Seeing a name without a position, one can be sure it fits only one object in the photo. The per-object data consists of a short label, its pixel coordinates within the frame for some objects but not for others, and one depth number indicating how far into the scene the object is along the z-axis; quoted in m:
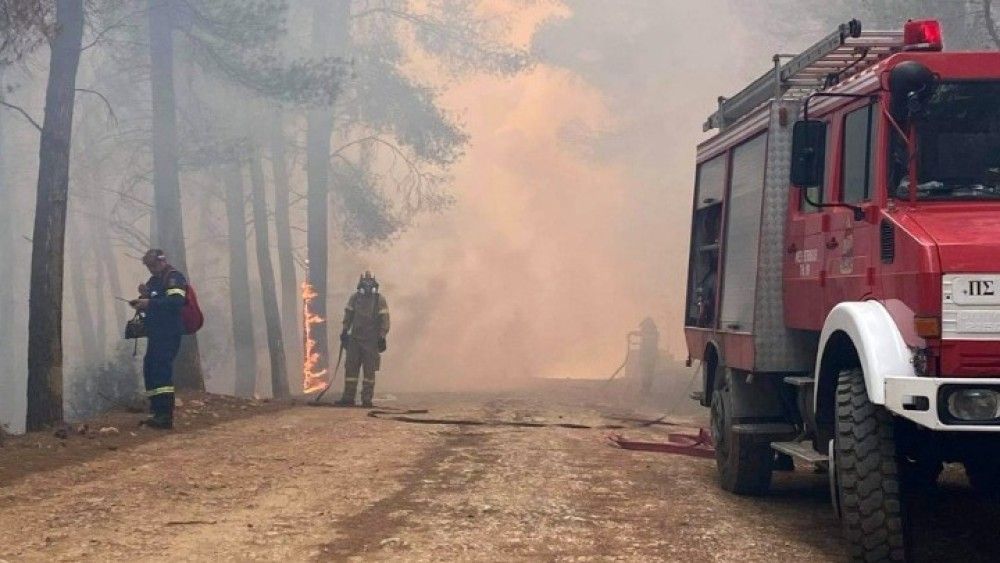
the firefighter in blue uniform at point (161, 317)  13.19
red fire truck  6.16
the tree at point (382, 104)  28.75
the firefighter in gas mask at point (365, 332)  19.05
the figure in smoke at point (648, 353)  26.62
